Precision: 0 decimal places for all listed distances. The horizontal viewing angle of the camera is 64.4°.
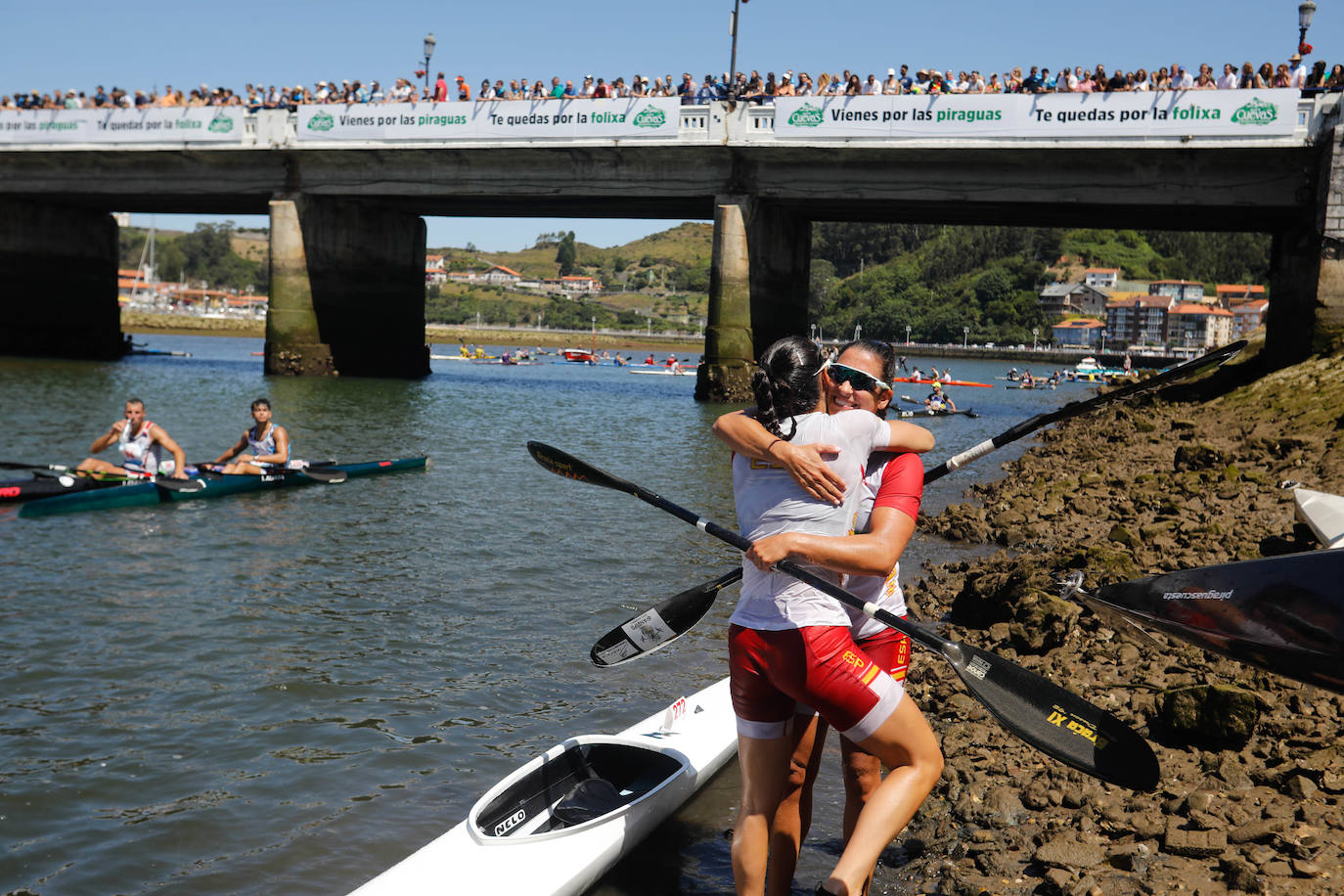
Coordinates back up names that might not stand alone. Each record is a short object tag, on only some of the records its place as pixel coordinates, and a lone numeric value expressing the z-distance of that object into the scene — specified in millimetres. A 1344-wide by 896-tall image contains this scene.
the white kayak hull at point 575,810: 4551
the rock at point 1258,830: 4312
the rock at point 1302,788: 4547
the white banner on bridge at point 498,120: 29984
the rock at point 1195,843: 4320
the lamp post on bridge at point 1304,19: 25500
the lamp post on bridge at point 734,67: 31969
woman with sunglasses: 3547
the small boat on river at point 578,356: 74812
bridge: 24844
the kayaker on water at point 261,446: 15086
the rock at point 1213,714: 5102
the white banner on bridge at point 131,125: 34250
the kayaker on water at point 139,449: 14117
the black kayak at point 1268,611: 3471
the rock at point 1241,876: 3988
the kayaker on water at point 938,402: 33812
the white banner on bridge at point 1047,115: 23922
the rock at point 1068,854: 4457
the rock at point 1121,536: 9305
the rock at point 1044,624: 7066
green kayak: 12906
